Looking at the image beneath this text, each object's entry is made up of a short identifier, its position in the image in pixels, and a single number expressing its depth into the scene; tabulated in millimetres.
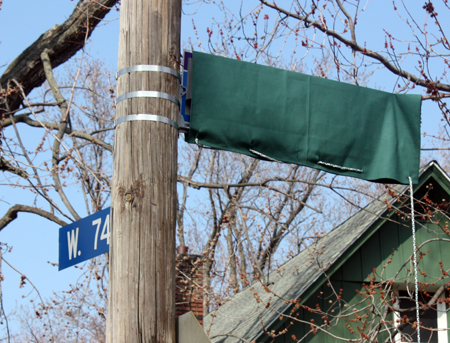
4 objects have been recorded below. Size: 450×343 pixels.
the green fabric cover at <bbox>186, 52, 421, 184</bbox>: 6937
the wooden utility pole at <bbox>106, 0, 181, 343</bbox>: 5301
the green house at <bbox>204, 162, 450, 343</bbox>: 17172
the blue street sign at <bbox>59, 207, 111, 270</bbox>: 6414
